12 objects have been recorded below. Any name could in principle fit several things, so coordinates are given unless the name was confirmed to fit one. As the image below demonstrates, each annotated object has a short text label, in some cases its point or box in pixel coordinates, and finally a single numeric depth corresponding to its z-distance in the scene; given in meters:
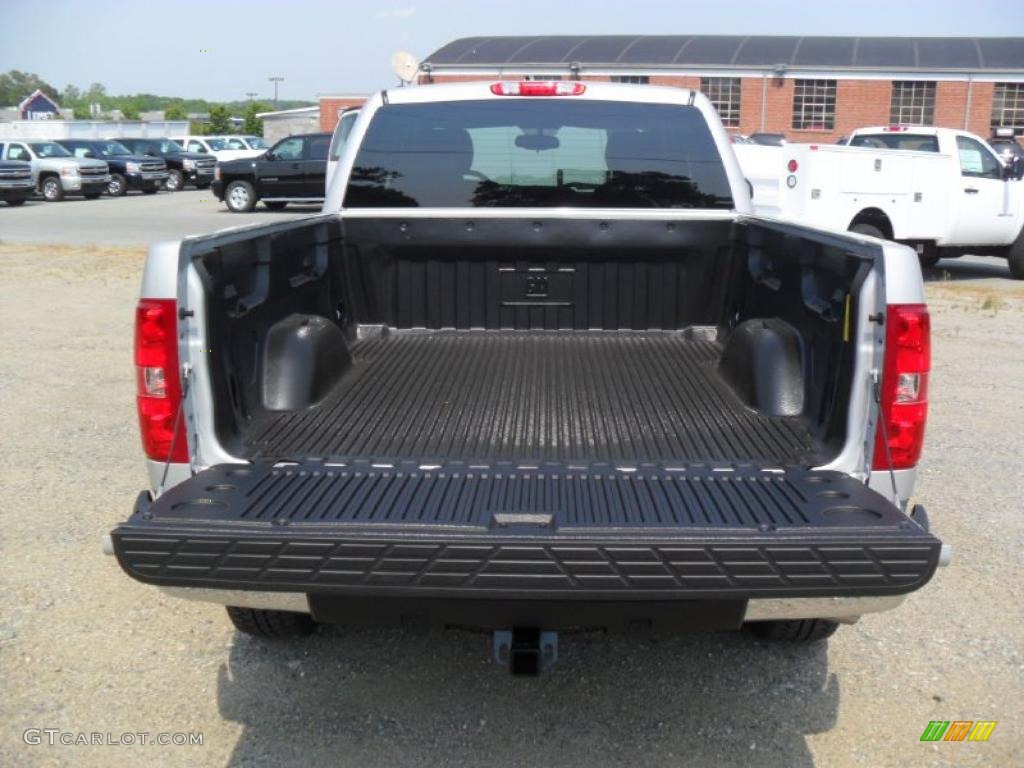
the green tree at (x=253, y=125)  68.91
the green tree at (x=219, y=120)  76.25
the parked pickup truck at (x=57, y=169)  28.75
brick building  45.00
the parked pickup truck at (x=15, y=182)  27.31
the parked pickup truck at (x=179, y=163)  34.59
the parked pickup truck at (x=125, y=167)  31.75
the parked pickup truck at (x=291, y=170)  23.78
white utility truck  12.49
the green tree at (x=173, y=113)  97.86
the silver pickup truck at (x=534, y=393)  2.56
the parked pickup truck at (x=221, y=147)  38.16
